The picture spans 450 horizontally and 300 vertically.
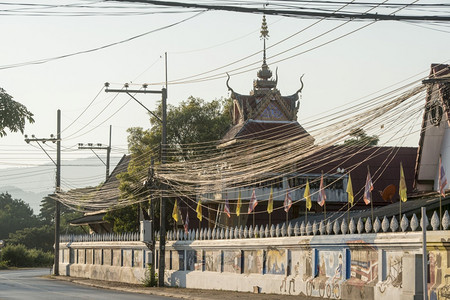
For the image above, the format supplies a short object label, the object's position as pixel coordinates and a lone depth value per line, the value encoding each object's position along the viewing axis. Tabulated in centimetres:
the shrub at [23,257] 9750
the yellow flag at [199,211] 4663
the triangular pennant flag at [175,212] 5054
